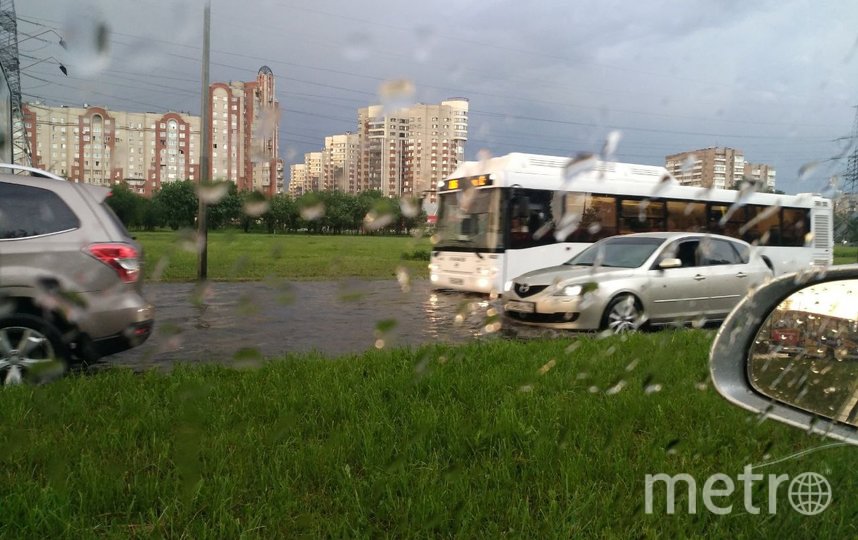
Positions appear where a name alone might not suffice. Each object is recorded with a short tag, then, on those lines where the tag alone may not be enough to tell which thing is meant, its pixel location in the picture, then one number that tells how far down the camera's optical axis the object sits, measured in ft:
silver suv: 8.13
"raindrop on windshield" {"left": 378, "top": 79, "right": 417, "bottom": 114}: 6.14
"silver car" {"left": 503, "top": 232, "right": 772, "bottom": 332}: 26.48
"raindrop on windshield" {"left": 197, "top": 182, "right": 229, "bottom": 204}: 5.75
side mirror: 4.61
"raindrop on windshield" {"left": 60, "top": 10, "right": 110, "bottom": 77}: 5.29
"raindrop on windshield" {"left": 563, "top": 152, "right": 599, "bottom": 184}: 7.08
